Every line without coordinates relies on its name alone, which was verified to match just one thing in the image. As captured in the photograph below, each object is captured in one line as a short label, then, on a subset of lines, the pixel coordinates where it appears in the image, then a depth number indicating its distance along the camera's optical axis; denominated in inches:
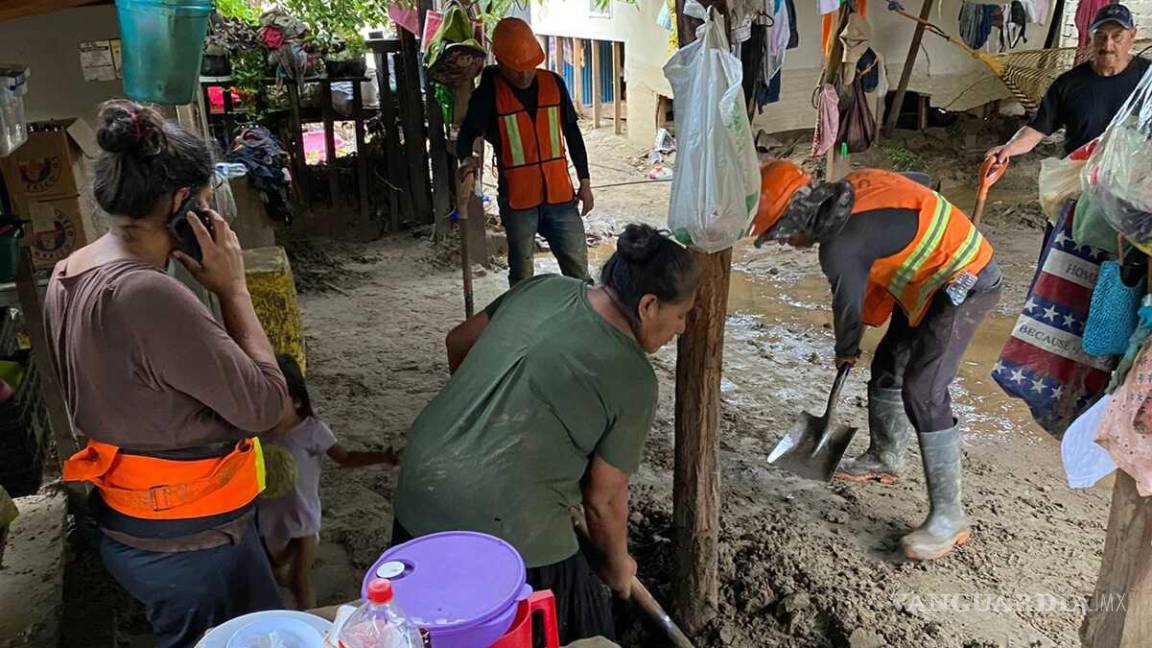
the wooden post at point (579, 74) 535.2
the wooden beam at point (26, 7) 90.8
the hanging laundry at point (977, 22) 346.6
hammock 316.8
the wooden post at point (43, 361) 120.3
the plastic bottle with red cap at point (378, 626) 48.4
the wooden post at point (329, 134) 285.0
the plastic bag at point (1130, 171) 59.2
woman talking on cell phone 67.4
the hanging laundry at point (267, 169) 246.2
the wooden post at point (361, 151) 289.1
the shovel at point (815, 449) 145.5
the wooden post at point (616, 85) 485.7
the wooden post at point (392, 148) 289.0
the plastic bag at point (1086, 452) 65.1
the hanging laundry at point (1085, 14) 253.1
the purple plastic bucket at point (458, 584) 53.9
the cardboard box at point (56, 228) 160.1
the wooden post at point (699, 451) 109.0
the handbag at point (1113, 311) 68.6
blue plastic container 100.8
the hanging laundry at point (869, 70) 280.1
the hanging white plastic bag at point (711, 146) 99.0
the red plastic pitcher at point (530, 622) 56.9
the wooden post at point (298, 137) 282.2
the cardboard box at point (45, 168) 155.6
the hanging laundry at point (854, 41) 247.8
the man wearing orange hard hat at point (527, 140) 188.1
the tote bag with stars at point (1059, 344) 74.9
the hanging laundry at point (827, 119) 260.4
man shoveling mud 119.0
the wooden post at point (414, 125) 289.3
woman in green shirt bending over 81.3
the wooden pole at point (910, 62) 330.6
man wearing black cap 173.6
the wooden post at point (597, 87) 514.3
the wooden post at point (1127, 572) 66.4
